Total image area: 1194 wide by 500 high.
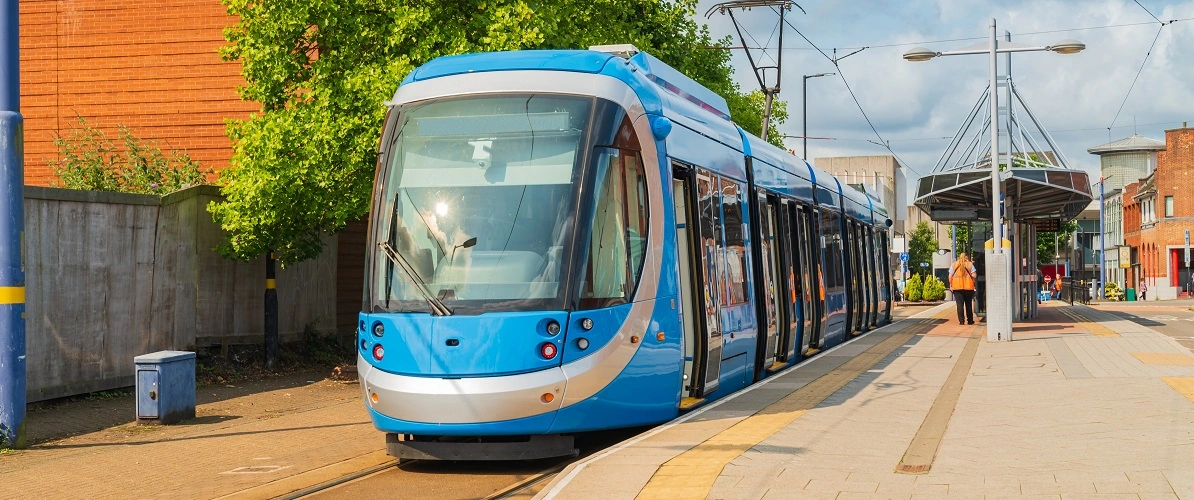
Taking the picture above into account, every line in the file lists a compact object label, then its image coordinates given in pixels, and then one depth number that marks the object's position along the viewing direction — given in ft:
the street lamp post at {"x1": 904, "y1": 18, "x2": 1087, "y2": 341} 74.13
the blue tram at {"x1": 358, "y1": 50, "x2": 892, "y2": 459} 30.71
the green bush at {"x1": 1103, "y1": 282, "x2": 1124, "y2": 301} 242.04
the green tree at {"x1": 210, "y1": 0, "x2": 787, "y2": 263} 53.21
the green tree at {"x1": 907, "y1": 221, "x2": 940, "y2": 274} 328.70
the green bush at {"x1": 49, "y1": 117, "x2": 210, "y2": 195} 62.54
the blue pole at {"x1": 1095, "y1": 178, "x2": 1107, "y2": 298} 262.65
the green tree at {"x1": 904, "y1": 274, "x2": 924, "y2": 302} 181.16
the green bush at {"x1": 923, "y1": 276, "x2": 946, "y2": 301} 180.91
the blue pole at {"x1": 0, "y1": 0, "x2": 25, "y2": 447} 36.24
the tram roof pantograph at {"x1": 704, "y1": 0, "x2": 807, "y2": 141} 103.91
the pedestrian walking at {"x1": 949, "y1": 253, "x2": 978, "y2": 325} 93.45
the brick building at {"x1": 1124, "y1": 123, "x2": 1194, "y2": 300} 269.85
